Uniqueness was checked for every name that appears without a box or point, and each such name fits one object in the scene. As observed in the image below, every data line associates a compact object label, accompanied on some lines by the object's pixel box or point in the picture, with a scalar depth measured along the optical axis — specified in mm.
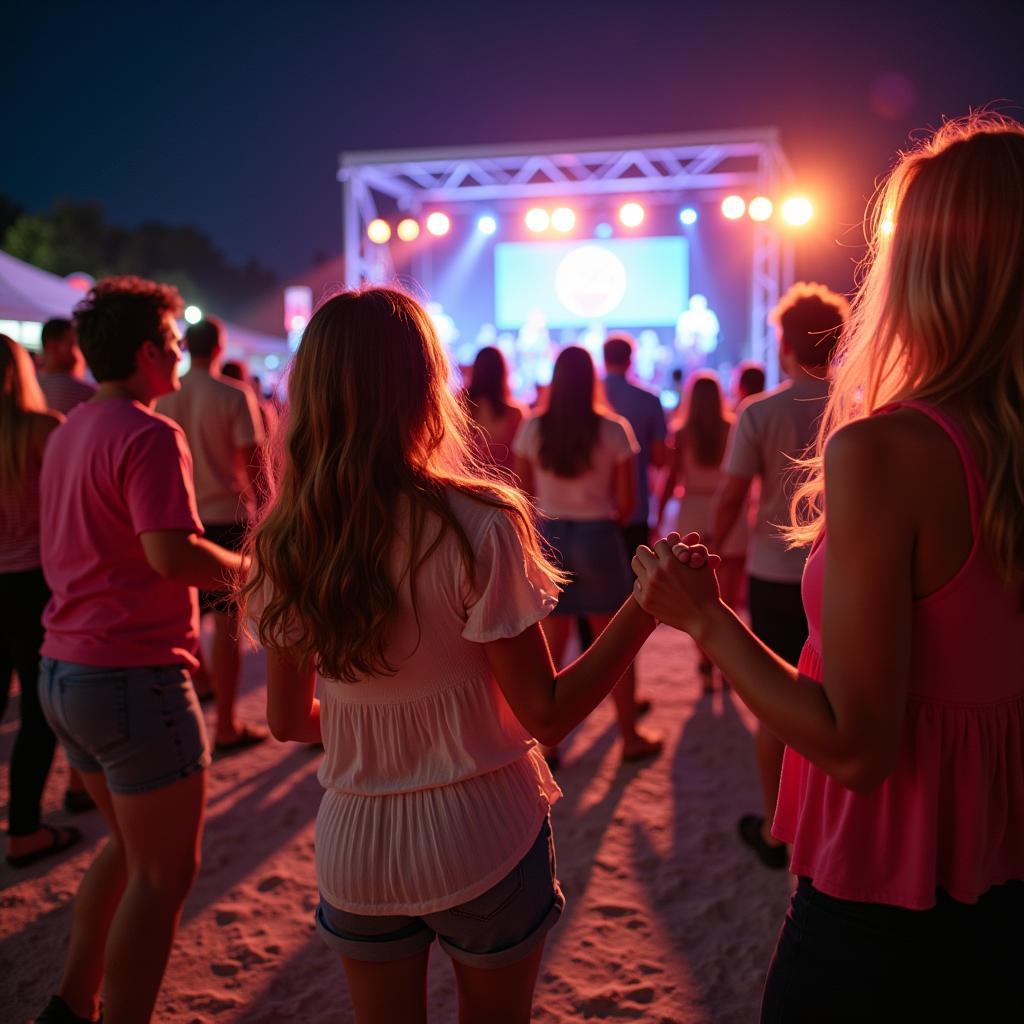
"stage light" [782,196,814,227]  11562
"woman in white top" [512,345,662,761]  3496
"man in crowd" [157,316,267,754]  3803
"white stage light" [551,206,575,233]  13234
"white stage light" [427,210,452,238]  13602
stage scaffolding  12148
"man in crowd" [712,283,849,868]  2758
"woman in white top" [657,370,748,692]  4387
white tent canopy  6918
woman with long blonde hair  883
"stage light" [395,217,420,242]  13391
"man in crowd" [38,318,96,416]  3621
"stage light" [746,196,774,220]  11984
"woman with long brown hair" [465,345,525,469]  4137
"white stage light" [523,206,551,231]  13188
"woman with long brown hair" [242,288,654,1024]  1144
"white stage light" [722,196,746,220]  12984
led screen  14797
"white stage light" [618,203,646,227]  13125
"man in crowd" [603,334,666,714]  4344
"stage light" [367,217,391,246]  13062
